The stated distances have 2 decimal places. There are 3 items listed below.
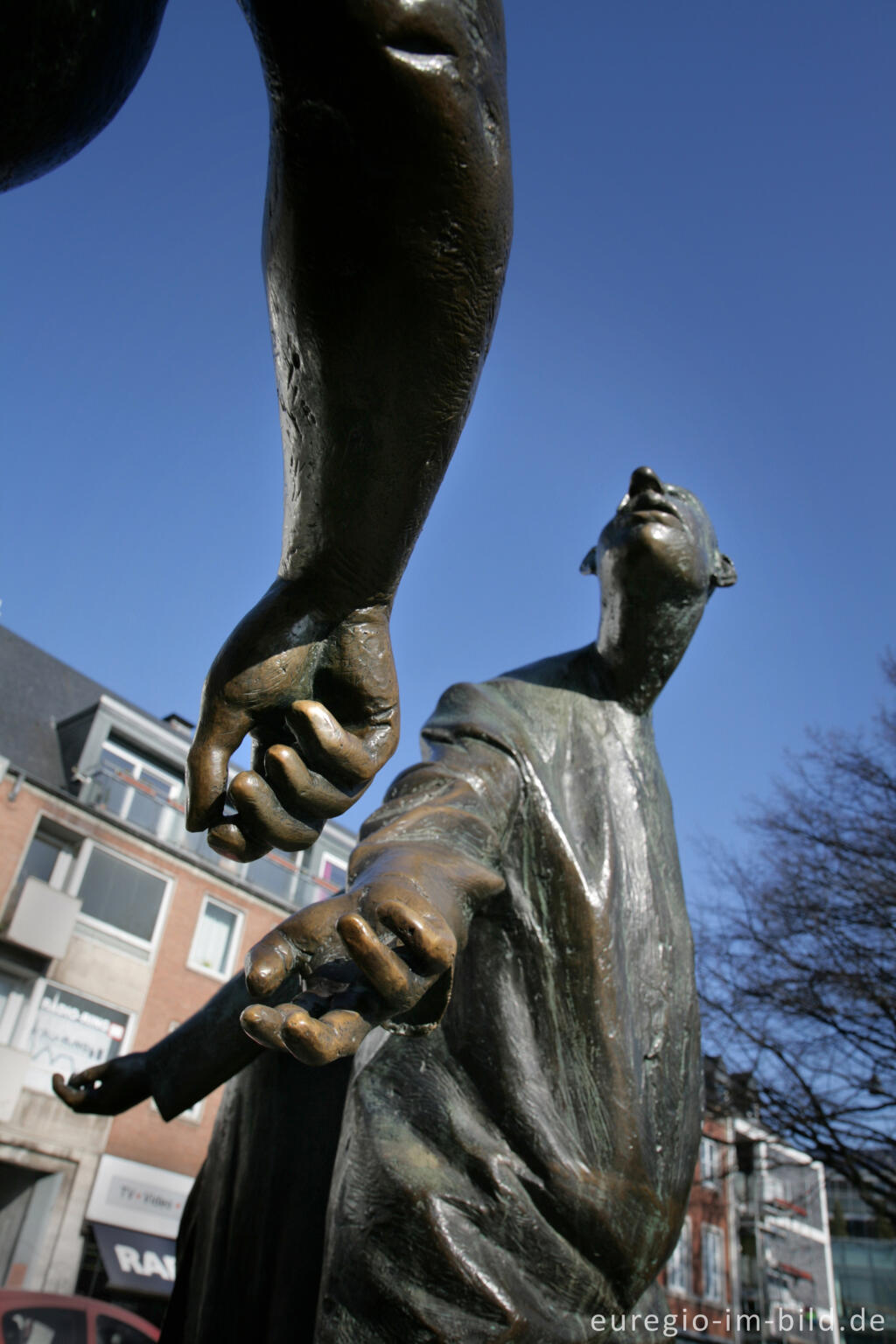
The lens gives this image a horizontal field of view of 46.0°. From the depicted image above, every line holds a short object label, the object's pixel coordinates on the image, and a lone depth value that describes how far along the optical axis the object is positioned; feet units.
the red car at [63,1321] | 22.35
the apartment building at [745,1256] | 98.37
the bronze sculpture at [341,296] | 2.95
